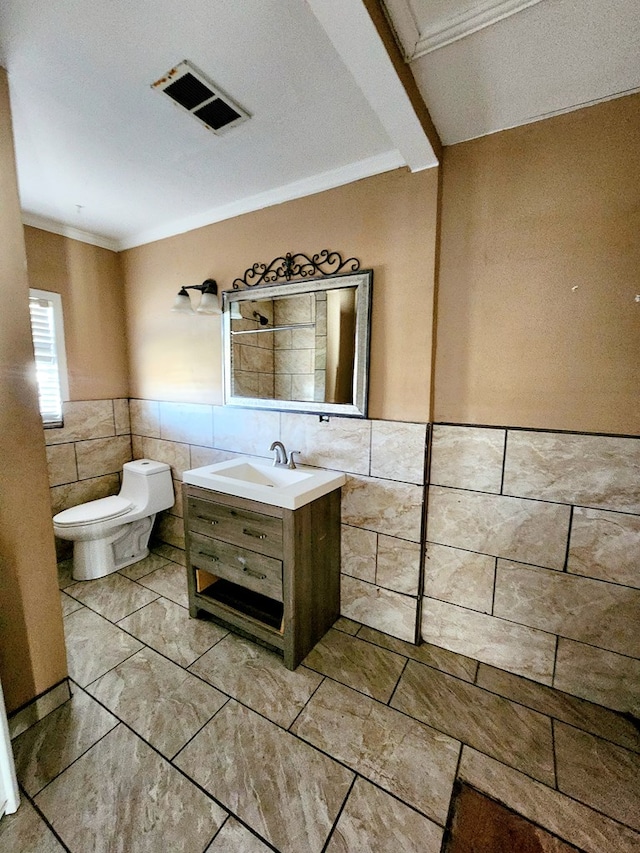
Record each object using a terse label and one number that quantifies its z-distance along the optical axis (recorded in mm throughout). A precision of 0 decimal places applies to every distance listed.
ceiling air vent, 1205
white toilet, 2207
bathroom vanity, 1567
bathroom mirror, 1757
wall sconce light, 2154
